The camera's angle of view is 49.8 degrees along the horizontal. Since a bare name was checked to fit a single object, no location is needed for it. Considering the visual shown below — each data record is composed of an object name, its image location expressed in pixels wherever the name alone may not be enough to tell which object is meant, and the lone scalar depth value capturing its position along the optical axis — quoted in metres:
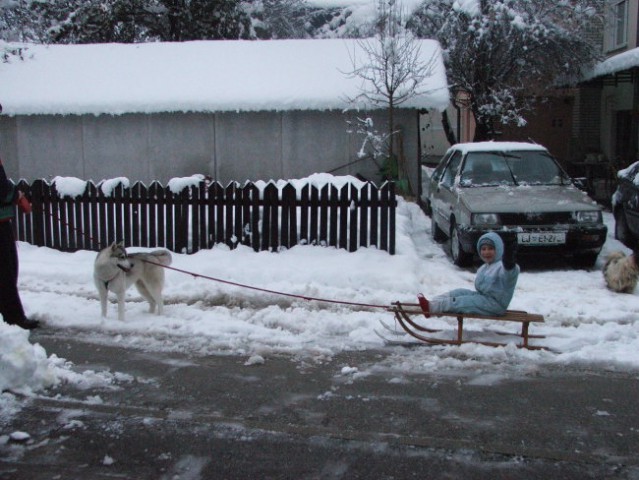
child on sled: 6.18
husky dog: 6.98
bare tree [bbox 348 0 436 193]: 14.36
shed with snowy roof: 15.15
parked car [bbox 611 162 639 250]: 10.60
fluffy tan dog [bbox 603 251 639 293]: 8.23
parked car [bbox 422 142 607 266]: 9.30
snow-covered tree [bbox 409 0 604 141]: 19.80
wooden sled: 6.14
